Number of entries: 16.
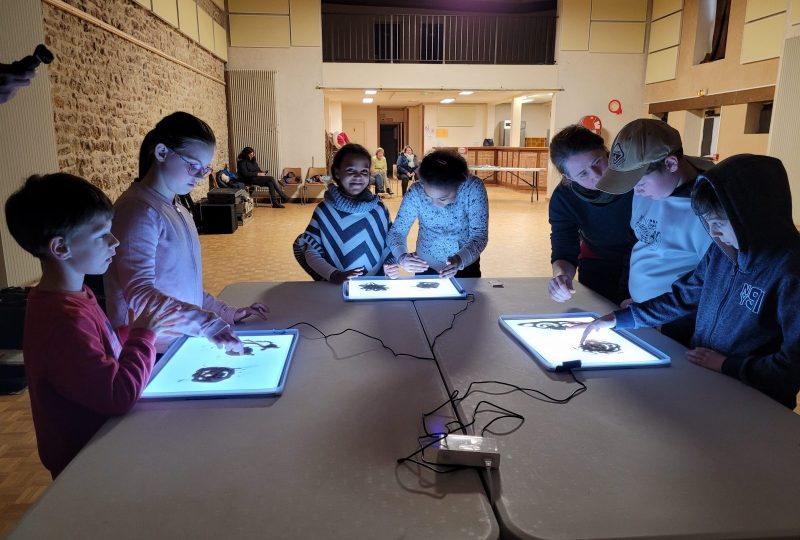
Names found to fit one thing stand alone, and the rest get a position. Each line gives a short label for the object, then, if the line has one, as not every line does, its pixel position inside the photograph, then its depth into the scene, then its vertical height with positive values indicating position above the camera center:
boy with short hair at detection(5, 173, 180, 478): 1.19 -0.40
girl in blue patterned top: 2.46 -0.32
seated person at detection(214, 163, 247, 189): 9.71 -0.55
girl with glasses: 1.46 -0.24
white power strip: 1.06 -0.57
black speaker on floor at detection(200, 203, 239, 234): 8.04 -1.04
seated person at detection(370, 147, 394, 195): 12.46 -0.52
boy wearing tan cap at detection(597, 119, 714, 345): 1.72 -0.16
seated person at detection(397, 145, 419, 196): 12.44 -0.39
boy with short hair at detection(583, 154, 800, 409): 1.33 -0.30
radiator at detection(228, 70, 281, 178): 11.61 +0.70
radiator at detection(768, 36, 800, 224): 8.12 +0.52
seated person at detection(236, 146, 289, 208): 10.77 -0.51
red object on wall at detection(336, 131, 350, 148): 13.48 +0.24
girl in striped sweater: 2.51 -0.38
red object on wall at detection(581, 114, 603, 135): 12.43 +0.65
